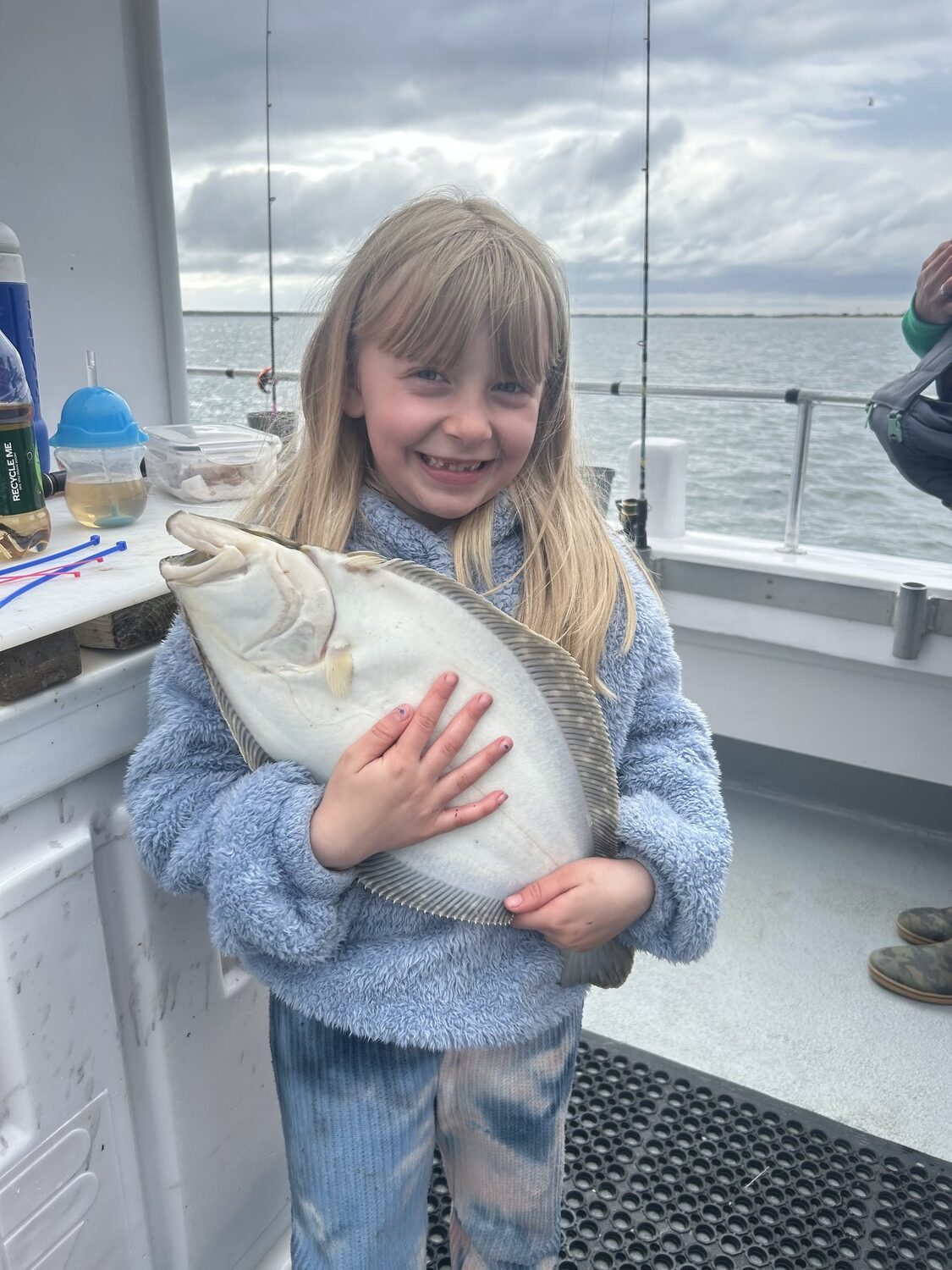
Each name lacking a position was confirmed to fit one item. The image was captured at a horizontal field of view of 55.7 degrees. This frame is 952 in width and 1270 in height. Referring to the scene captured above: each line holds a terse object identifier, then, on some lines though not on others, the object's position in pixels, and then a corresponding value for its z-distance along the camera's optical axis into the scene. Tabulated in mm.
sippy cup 1113
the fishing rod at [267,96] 2137
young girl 840
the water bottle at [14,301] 1184
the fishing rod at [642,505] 2732
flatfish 737
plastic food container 1335
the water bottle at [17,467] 933
